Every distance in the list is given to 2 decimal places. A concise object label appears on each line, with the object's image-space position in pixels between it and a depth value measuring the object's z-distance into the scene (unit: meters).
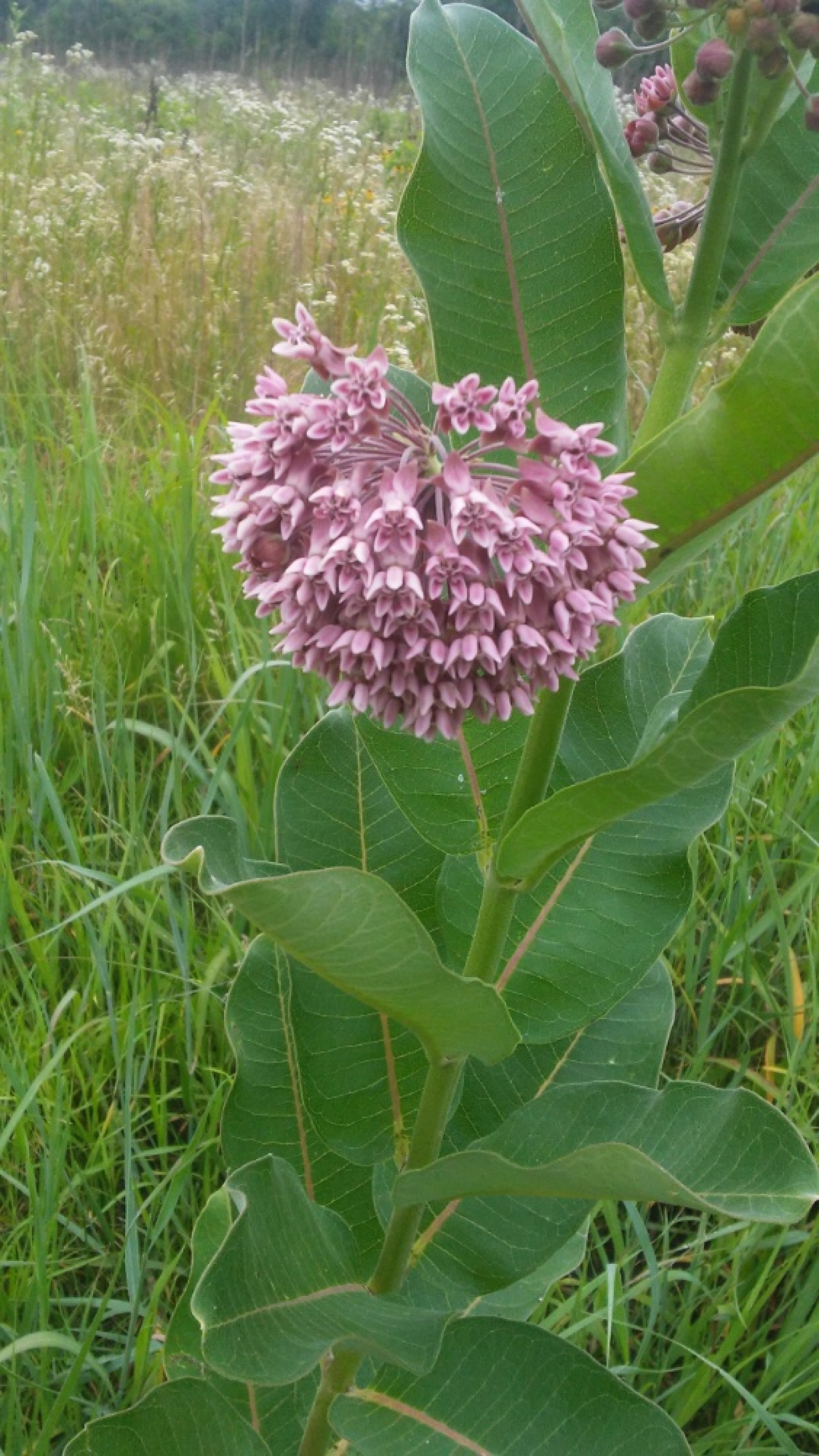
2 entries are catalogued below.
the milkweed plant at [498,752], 0.26
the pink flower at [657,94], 0.35
